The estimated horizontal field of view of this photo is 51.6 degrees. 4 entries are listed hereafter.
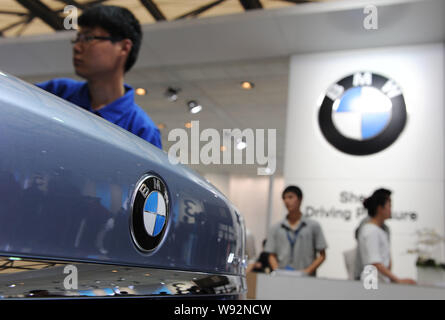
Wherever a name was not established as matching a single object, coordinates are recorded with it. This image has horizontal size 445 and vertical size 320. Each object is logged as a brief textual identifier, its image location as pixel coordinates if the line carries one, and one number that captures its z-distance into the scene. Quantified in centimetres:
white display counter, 255
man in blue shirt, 91
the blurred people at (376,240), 317
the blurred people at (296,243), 402
